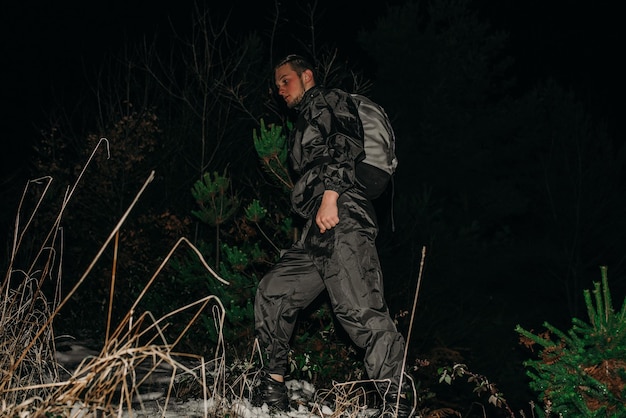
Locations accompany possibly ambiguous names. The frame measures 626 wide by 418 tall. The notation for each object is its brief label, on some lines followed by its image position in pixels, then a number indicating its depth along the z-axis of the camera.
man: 3.32
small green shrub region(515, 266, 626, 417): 3.11
